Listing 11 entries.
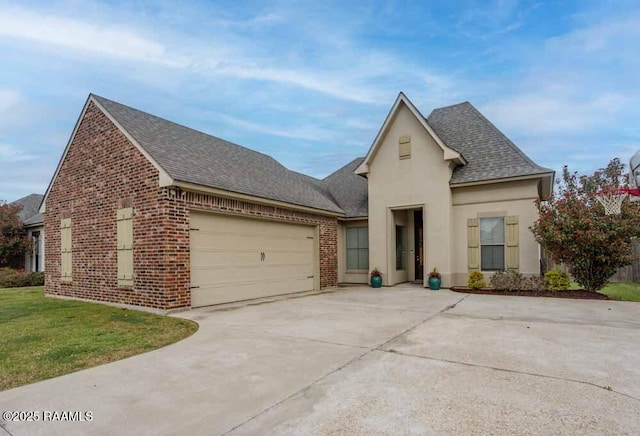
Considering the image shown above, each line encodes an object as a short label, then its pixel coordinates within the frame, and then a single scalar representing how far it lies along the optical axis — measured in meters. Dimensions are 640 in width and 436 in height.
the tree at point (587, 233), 9.86
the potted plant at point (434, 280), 12.12
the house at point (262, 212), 8.61
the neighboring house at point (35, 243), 19.12
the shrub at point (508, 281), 11.13
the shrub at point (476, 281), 11.68
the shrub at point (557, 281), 10.72
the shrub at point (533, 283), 10.94
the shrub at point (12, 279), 16.08
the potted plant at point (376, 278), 13.25
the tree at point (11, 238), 18.75
